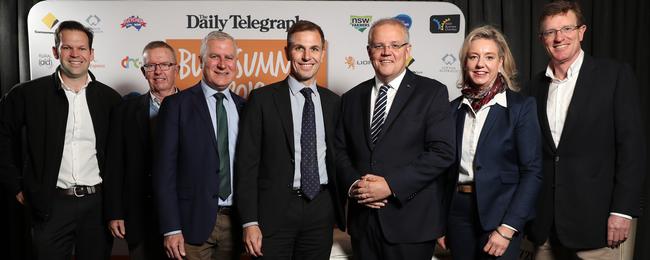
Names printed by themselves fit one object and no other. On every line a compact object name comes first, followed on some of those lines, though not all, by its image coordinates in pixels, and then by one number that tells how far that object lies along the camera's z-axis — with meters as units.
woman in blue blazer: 2.14
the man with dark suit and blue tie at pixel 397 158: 2.12
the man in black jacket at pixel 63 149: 2.67
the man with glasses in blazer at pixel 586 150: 2.34
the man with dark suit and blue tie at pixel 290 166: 2.27
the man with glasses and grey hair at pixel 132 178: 2.65
